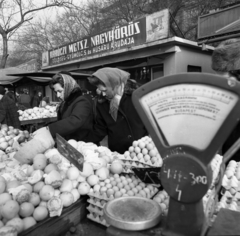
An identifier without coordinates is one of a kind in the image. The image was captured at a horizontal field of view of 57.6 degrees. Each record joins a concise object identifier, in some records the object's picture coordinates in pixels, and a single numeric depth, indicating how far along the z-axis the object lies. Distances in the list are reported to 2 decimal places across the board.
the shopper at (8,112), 5.32
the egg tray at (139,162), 1.60
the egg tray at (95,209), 1.34
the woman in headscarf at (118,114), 2.31
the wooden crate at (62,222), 1.20
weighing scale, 0.73
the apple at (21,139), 2.98
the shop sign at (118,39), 7.84
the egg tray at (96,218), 1.33
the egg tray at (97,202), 1.35
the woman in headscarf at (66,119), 1.85
